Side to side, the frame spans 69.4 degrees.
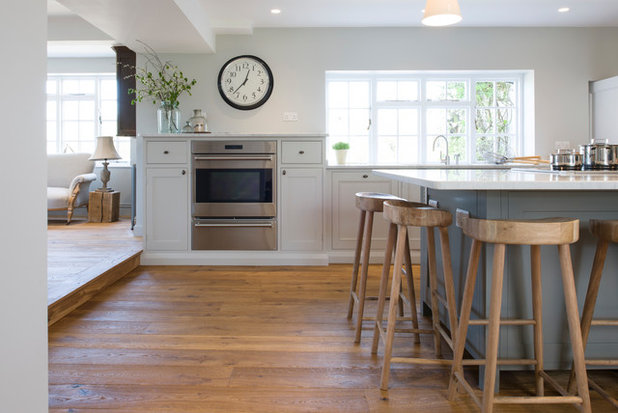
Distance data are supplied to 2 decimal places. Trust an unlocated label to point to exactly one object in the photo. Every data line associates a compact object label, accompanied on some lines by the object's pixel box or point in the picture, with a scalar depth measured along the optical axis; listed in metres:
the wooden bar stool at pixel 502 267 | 1.34
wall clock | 4.57
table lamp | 5.99
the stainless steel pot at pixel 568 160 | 2.28
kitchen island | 1.69
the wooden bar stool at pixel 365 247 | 2.25
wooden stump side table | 6.04
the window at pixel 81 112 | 6.90
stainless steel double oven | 4.00
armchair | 5.92
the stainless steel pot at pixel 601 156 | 2.17
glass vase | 4.34
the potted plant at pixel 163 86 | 4.35
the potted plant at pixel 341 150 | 4.54
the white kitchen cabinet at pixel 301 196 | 4.02
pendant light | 2.44
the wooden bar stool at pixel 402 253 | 1.72
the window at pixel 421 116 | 4.86
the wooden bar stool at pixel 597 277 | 1.54
